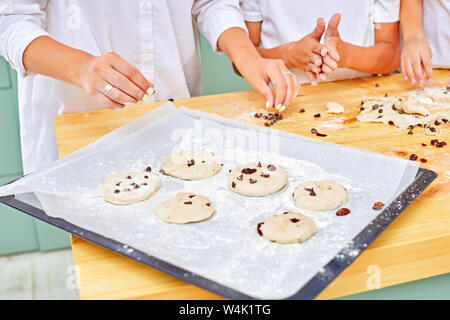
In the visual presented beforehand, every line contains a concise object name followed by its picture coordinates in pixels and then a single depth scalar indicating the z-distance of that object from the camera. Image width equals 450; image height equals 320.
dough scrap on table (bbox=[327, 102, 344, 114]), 1.38
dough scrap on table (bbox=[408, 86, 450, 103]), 1.45
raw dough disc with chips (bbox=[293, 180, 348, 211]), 0.91
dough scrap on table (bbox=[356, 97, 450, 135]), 1.29
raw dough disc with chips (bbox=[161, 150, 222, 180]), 1.07
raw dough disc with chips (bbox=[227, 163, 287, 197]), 0.98
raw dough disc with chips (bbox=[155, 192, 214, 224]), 0.88
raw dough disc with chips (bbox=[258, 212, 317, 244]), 0.79
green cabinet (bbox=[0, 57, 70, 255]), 1.93
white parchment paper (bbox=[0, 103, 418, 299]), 0.75
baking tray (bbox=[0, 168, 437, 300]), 0.68
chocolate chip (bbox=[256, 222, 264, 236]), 0.83
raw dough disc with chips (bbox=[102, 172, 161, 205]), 0.95
